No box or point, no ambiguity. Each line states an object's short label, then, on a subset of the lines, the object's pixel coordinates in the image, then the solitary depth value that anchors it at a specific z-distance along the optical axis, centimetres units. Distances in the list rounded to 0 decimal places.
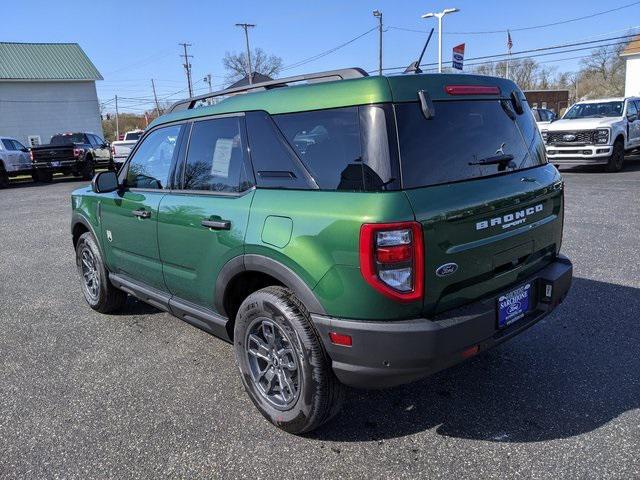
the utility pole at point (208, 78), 6594
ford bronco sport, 234
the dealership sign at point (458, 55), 1880
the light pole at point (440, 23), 2257
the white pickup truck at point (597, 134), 1400
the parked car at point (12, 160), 1886
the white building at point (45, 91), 3600
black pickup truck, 1994
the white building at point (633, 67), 3531
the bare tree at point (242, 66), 6922
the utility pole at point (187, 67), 6194
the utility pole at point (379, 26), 3566
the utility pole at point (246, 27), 5288
